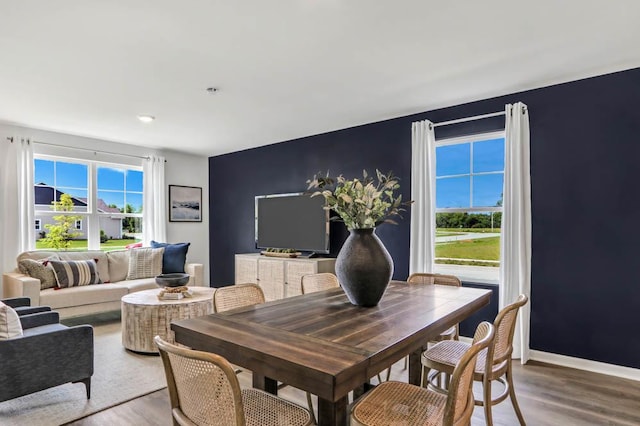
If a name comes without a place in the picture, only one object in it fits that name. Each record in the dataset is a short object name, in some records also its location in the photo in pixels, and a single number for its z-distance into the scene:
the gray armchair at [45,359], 2.20
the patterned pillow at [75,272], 4.39
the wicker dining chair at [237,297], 2.11
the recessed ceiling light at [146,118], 4.29
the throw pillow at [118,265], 5.05
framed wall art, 6.29
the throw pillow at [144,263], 5.19
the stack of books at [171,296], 3.63
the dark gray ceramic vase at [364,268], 1.90
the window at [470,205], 3.84
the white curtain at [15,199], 4.55
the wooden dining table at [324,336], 1.16
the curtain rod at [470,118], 3.62
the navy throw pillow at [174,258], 5.41
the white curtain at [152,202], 5.90
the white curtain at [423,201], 3.96
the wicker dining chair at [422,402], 1.20
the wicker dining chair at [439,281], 2.72
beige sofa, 4.05
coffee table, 3.45
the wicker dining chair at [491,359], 1.79
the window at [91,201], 5.03
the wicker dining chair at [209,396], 1.15
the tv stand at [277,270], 4.68
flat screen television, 4.88
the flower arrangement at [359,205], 1.97
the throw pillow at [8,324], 2.20
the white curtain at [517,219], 3.36
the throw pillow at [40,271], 4.28
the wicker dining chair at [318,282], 2.72
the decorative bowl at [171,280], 3.70
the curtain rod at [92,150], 4.84
